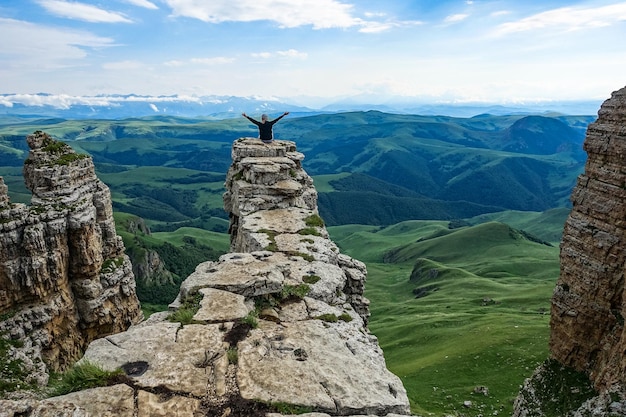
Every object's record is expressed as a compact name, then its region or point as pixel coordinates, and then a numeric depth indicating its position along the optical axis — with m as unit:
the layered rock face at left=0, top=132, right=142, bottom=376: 39.38
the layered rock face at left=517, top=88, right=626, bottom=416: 36.19
